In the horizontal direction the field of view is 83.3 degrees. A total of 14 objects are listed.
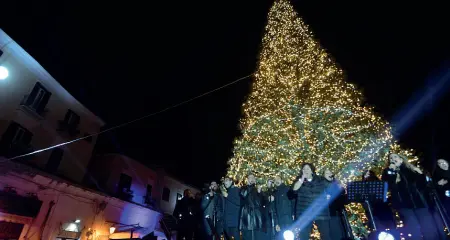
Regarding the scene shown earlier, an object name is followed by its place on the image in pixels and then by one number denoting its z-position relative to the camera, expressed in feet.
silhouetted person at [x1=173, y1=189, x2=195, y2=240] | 21.65
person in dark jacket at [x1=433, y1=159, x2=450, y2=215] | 15.05
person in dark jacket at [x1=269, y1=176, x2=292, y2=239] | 18.42
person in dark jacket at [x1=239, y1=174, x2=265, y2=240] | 19.75
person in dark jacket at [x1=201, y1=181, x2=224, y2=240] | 21.20
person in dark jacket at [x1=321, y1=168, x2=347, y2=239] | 15.48
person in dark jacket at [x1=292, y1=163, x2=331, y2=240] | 16.11
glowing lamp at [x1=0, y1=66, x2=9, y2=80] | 26.23
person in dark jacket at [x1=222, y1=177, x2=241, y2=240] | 21.04
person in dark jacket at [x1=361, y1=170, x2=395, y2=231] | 15.53
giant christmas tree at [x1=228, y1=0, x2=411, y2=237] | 27.89
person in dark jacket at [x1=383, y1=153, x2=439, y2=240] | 14.34
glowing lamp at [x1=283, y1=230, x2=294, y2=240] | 15.49
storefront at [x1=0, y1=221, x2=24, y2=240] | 33.94
